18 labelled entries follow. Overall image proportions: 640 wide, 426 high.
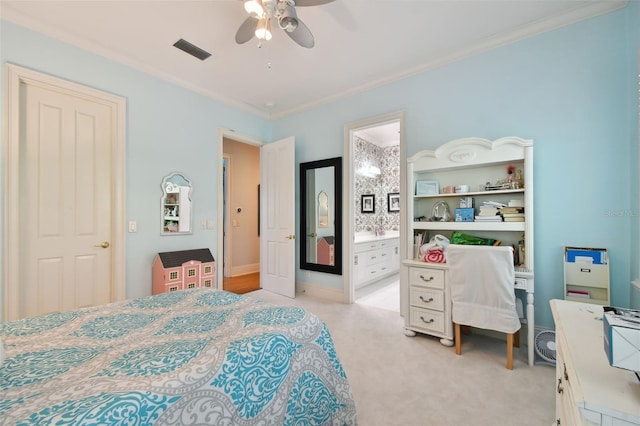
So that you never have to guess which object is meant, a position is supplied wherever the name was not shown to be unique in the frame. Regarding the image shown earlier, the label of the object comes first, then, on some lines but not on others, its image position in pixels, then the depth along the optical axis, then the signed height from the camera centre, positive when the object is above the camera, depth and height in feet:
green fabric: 8.36 -0.84
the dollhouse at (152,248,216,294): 9.48 -2.13
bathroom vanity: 13.70 -2.47
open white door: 12.84 -0.20
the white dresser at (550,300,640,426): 1.87 -1.34
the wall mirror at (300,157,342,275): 12.19 -0.09
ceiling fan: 5.75 +4.49
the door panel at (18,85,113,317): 7.61 +0.34
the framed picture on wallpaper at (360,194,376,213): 17.67 +0.69
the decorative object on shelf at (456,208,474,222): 8.44 -0.05
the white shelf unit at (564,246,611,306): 6.62 -1.58
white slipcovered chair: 6.75 -2.00
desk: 7.88 -2.75
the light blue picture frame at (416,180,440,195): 9.18 +0.91
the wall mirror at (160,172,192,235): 10.31 +0.32
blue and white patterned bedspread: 2.52 -1.79
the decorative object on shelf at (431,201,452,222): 9.15 +0.05
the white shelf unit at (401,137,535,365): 7.30 +0.49
